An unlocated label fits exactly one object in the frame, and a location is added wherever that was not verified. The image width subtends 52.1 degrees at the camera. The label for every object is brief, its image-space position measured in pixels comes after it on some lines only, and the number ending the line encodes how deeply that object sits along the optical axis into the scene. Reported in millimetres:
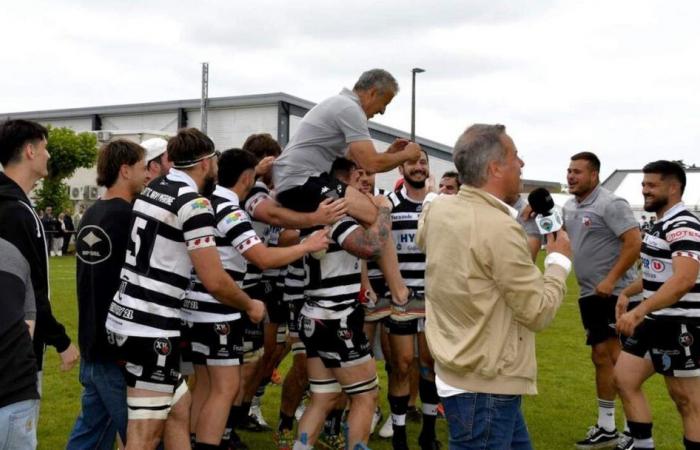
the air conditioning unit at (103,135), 38659
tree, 35281
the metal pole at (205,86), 32688
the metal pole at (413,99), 31109
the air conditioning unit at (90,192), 41344
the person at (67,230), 31609
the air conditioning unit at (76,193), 41969
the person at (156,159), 5070
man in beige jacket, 3301
